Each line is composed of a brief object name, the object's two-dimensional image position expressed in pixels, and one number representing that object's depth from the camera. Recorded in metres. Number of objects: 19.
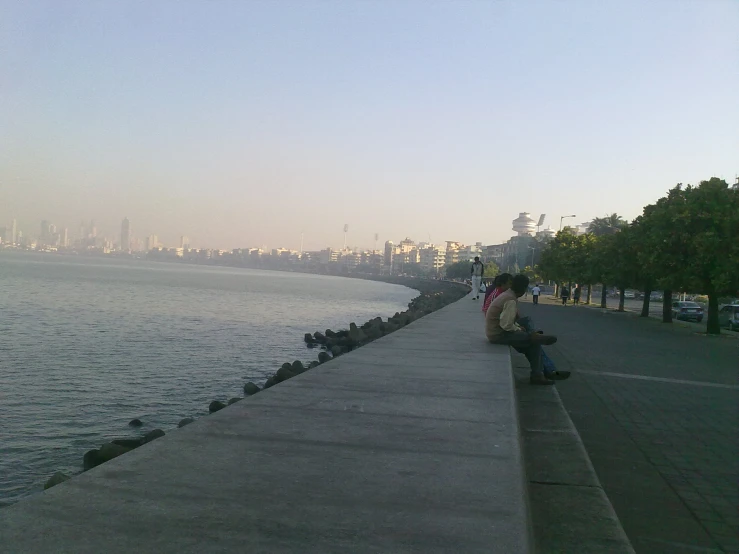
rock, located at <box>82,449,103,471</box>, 7.64
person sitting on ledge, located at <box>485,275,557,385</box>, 8.87
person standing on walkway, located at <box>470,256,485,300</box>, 25.09
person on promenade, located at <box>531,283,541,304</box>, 45.55
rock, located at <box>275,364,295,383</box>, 13.19
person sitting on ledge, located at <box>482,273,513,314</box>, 9.80
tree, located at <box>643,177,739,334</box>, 23.78
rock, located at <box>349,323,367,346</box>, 22.03
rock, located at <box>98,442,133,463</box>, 7.49
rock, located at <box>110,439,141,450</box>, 7.94
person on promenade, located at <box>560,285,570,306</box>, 49.18
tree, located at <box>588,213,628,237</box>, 84.06
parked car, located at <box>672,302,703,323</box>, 38.09
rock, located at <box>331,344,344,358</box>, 20.09
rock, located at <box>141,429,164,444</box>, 8.57
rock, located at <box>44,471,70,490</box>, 6.68
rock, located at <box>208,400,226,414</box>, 10.77
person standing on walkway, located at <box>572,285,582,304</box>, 56.75
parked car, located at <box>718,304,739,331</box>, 30.85
